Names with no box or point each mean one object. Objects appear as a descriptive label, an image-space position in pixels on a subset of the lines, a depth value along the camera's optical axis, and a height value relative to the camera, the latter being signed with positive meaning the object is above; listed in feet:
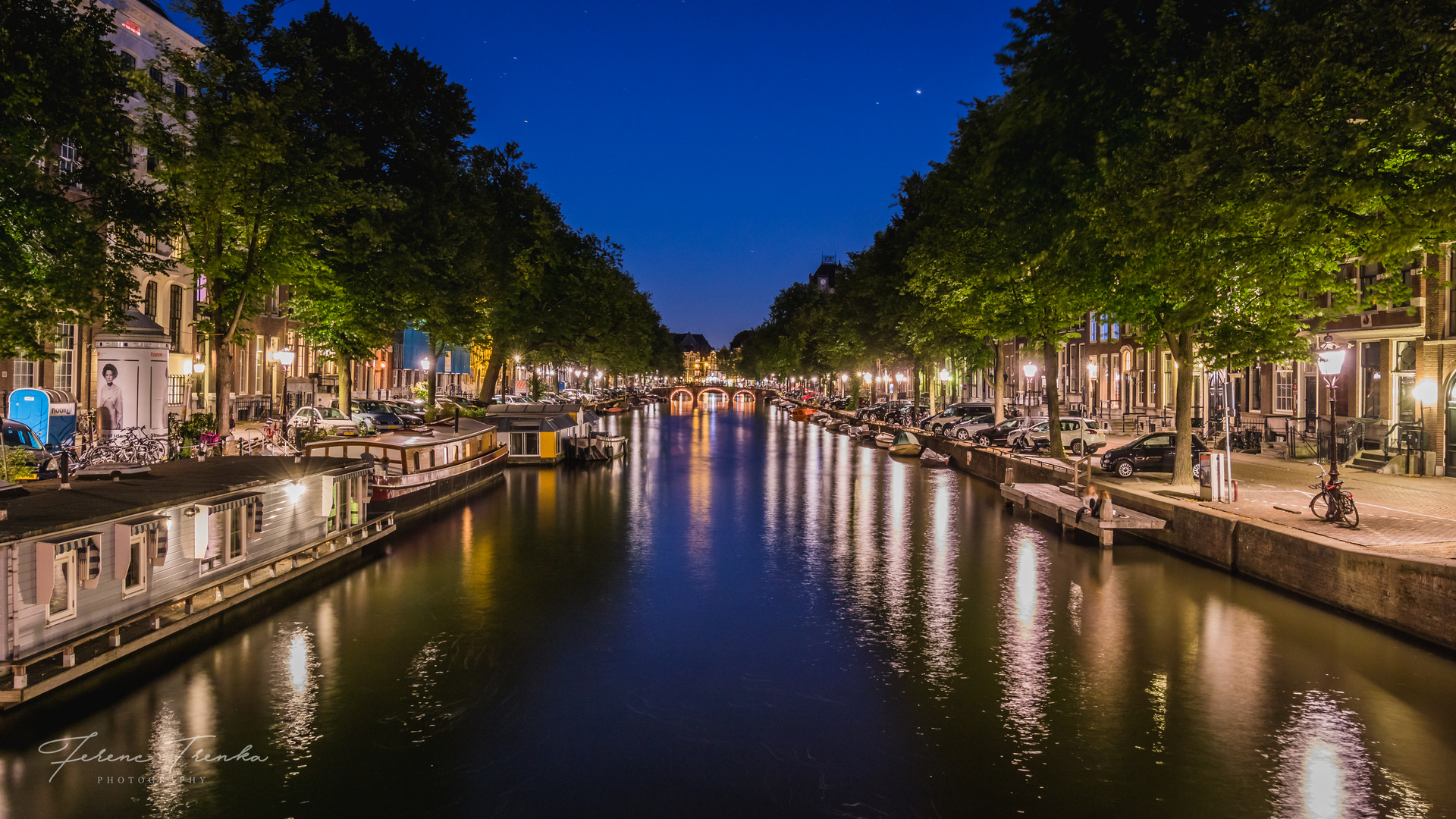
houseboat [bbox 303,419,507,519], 78.38 -6.91
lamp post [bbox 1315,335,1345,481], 63.05 +2.51
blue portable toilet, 89.20 -2.78
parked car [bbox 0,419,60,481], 66.74 -4.49
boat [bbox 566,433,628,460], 135.64 -8.27
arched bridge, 552.62 +0.90
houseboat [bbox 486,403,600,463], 132.77 -5.88
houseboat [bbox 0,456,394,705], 33.32 -7.68
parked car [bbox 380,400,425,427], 155.74 -3.98
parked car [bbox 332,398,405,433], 147.77 -3.91
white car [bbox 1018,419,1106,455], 125.29 -5.45
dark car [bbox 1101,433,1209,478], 96.53 -6.23
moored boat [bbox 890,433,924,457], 150.61 -8.31
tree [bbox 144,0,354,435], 84.38 +20.68
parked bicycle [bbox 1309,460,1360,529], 56.18 -6.57
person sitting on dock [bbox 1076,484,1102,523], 68.95 -8.06
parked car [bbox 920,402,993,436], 175.73 -3.81
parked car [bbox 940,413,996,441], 156.56 -5.55
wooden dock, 65.98 -9.04
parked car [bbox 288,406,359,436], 127.85 -4.28
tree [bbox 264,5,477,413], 111.14 +29.62
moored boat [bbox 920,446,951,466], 134.82 -9.39
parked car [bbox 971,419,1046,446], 138.92 -5.71
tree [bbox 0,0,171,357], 59.00 +15.66
